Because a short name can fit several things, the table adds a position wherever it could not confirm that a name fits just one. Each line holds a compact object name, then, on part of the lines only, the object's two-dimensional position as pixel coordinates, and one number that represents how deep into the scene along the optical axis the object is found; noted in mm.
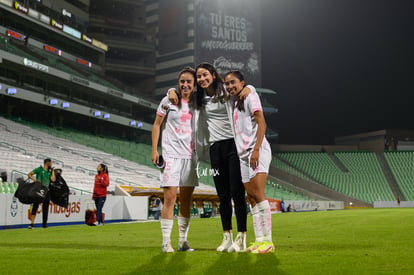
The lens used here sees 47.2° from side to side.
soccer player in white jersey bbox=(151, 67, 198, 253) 6203
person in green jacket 13539
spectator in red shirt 15094
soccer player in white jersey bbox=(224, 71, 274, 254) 5859
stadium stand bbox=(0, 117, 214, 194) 25516
